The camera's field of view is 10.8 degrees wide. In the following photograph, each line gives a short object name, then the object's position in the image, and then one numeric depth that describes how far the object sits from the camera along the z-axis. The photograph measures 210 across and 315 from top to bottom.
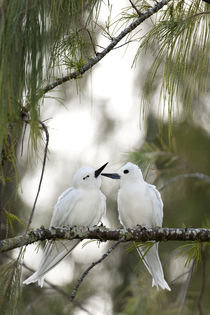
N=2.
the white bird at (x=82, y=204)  8.79
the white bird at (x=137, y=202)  9.09
